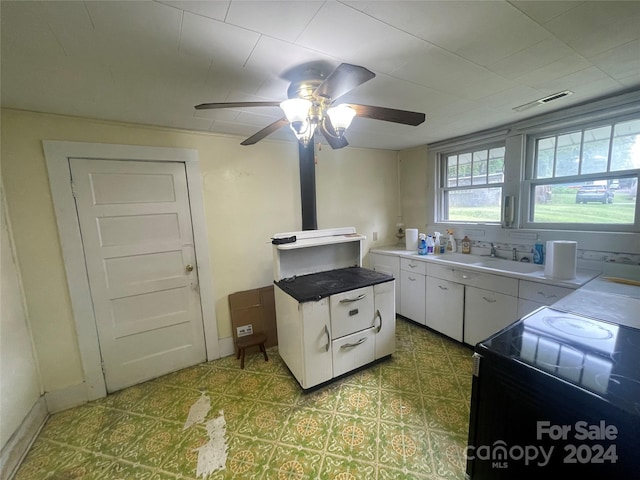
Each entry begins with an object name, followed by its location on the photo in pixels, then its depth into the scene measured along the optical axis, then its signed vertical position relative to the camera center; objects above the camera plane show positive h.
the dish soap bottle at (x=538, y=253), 2.33 -0.52
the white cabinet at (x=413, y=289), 2.81 -1.00
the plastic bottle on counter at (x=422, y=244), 2.97 -0.49
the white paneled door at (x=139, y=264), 1.98 -0.42
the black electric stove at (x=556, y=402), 0.73 -0.68
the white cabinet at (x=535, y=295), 1.84 -0.75
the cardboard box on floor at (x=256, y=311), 2.54 -1.05
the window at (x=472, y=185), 2.76 +0.20
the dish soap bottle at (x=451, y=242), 3.05 -0.50
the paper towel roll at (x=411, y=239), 3.15 -0.45
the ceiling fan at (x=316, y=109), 1.23 +0.52
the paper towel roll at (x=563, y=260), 1.86 -0.47
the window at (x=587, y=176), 1.94 +0.18
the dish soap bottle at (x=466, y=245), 2.92 -0.51
